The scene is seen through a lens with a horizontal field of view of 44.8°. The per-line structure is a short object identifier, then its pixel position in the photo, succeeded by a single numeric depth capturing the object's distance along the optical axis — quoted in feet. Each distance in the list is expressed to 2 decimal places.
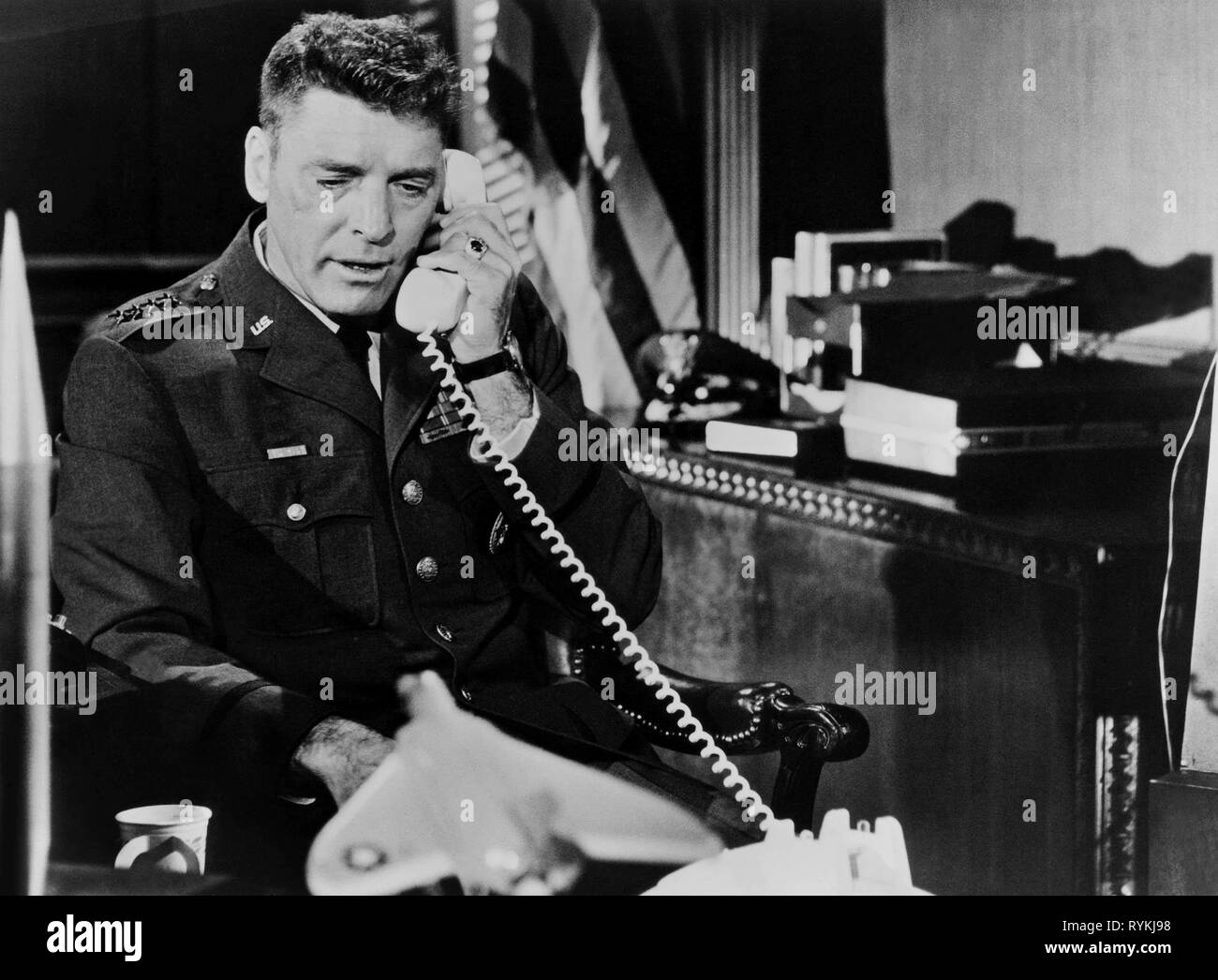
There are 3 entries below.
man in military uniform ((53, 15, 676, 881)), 7.88
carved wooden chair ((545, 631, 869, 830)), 8.09
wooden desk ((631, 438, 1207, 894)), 8.58
